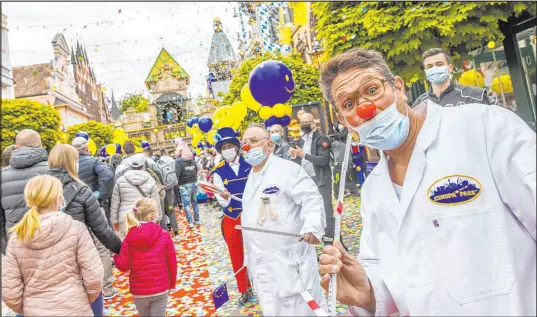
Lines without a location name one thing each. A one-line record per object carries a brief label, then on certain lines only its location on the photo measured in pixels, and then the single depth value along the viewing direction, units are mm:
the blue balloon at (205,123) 13460
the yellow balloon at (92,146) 14398
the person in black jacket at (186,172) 11188
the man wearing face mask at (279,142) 7269
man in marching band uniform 5469
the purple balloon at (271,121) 7610
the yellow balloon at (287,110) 7750
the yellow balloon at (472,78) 7609
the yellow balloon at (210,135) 14561
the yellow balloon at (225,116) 9234
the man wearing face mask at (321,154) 6672
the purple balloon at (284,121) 7919
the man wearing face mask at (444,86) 3744
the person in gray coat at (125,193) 7043
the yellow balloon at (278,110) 7480
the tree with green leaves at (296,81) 16969
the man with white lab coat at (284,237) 3629
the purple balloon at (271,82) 6036
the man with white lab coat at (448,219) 1395
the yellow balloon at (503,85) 8406
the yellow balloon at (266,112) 7684
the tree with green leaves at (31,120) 24186
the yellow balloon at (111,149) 14367
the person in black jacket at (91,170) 6465
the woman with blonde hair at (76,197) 4281
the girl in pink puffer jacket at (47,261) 3199
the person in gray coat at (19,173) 4445
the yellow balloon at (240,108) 9562
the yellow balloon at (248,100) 8133
